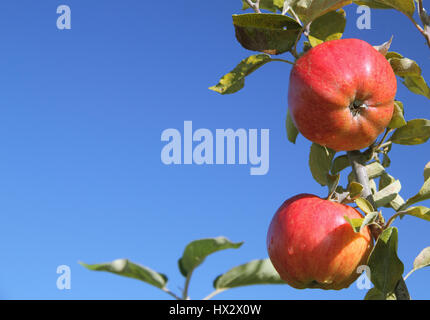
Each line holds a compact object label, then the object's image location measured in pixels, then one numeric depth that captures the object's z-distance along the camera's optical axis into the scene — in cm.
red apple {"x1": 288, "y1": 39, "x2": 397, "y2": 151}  91
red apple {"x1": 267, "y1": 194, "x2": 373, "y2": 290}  91
